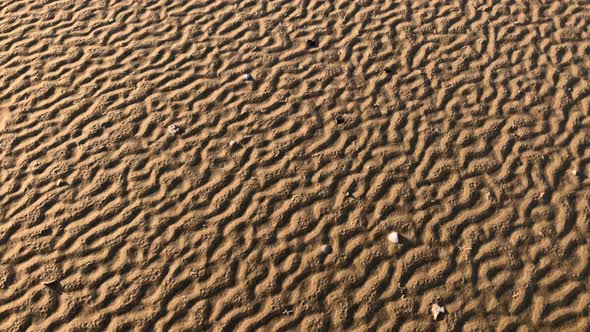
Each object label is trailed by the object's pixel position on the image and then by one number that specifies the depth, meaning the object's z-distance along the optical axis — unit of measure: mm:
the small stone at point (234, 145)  7582
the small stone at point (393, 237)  6668
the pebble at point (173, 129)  7746
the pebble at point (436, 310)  6141
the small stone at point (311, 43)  8836
